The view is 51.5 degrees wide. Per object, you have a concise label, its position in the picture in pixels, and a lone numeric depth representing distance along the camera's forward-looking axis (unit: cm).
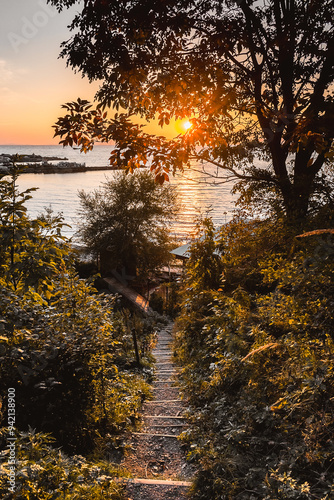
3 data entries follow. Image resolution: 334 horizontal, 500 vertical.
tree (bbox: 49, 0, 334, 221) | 425
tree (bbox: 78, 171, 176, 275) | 3384
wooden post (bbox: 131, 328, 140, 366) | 902
